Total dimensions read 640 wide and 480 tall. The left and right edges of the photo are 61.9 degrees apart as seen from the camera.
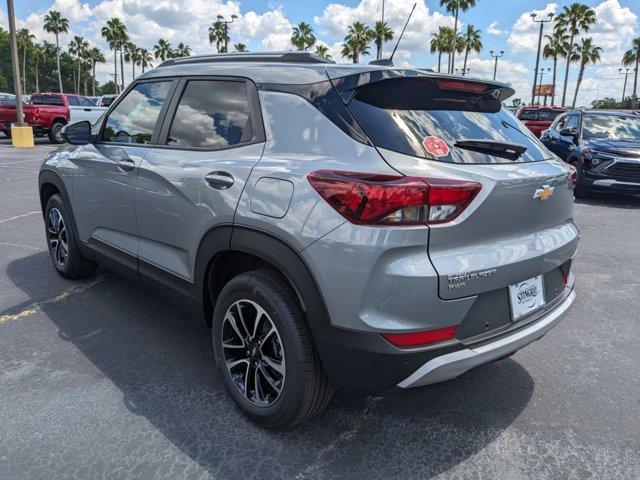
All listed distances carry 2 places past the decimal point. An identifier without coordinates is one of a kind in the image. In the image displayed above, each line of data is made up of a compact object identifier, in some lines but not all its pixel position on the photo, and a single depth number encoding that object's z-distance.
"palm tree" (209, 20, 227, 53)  58.83
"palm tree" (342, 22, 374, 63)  56.03
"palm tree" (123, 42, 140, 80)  77.12
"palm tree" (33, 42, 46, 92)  83.14
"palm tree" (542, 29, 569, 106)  53.89
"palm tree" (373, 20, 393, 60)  53.99
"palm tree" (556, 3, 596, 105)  49.16
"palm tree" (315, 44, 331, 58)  57.49
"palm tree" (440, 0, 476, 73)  50.59
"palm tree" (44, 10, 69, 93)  73.81
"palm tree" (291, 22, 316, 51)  57.95
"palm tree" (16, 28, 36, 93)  78.12
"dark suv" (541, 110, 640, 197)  9.30
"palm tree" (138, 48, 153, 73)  81.50
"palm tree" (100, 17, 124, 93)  63.44
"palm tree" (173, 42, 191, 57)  73.56
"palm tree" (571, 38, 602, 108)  55.72
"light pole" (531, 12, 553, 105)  40.14
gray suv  2.12
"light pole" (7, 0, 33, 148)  17.00
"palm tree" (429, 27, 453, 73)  59.31
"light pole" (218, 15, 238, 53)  41.66
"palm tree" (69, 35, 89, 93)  78.56
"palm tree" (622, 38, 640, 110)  54.41
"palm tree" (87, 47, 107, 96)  83.45
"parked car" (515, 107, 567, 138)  21.23
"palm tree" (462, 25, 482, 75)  60.47
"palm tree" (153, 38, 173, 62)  74.12
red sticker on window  2.30
